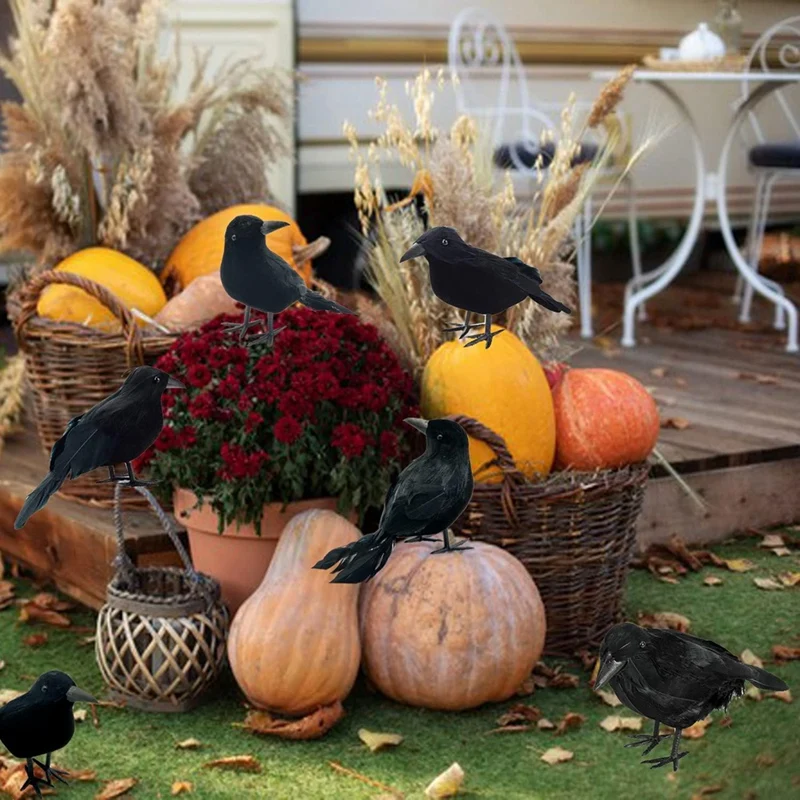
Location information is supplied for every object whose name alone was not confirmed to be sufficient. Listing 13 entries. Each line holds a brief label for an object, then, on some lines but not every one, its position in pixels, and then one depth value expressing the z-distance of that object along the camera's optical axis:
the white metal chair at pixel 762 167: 5.41
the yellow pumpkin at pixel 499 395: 2.53
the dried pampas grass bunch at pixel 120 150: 2.88
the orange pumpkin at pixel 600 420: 2.71
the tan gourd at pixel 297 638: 2.33
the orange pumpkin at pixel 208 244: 3.09
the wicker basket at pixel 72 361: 2.81
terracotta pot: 2.60
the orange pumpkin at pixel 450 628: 2.39
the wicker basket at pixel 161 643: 2.43
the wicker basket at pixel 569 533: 2.60
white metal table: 4.91
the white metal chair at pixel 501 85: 5.72
